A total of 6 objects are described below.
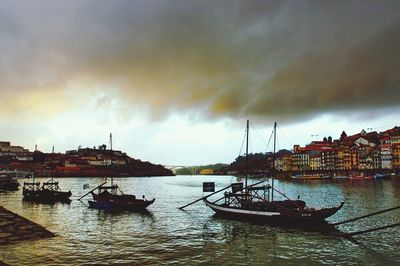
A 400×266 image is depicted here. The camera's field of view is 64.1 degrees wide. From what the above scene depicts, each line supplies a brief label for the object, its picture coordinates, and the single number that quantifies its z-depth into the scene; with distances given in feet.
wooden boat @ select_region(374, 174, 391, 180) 585.63
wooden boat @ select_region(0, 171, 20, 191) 379.35
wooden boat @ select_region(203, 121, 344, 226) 128.77
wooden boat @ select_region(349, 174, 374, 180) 618.07
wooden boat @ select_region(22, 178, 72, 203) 244.42
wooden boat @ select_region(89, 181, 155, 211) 184.14
